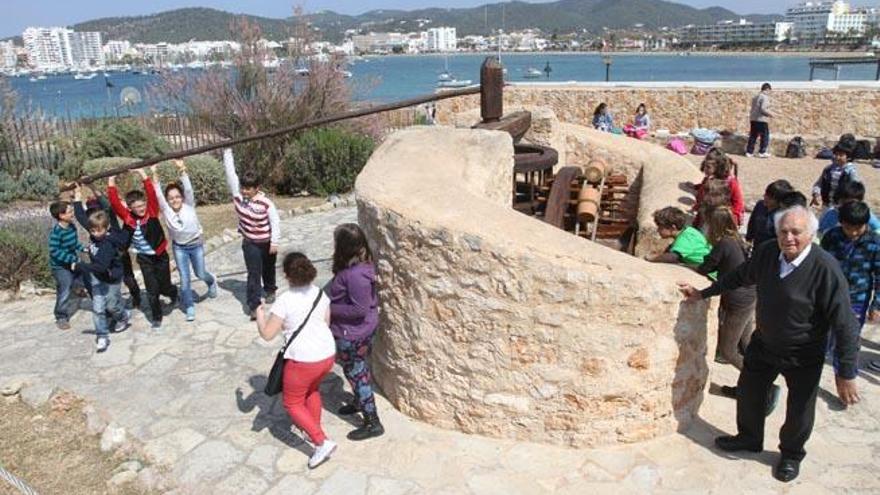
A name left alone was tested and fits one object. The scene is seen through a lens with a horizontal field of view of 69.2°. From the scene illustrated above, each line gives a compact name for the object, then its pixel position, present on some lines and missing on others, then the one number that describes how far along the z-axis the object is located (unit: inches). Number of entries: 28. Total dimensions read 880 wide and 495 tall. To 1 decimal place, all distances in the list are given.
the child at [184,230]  248.2
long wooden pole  229.5
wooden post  263.6
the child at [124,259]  257.6
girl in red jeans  156.4
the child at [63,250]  240.7
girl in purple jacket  163.6
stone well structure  154.1
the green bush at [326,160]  497.0
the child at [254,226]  248.2
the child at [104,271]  229.9
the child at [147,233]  245.3
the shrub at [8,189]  505.4
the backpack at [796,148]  609.6
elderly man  137.9
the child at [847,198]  207.0
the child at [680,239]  196.9
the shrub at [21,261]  304.3
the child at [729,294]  183.5
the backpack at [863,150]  559.2
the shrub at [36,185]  523.5
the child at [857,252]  196.1
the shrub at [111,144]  560.7
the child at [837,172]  292.2
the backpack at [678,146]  626.2
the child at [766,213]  218.7
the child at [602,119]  602.9
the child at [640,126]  658.8
